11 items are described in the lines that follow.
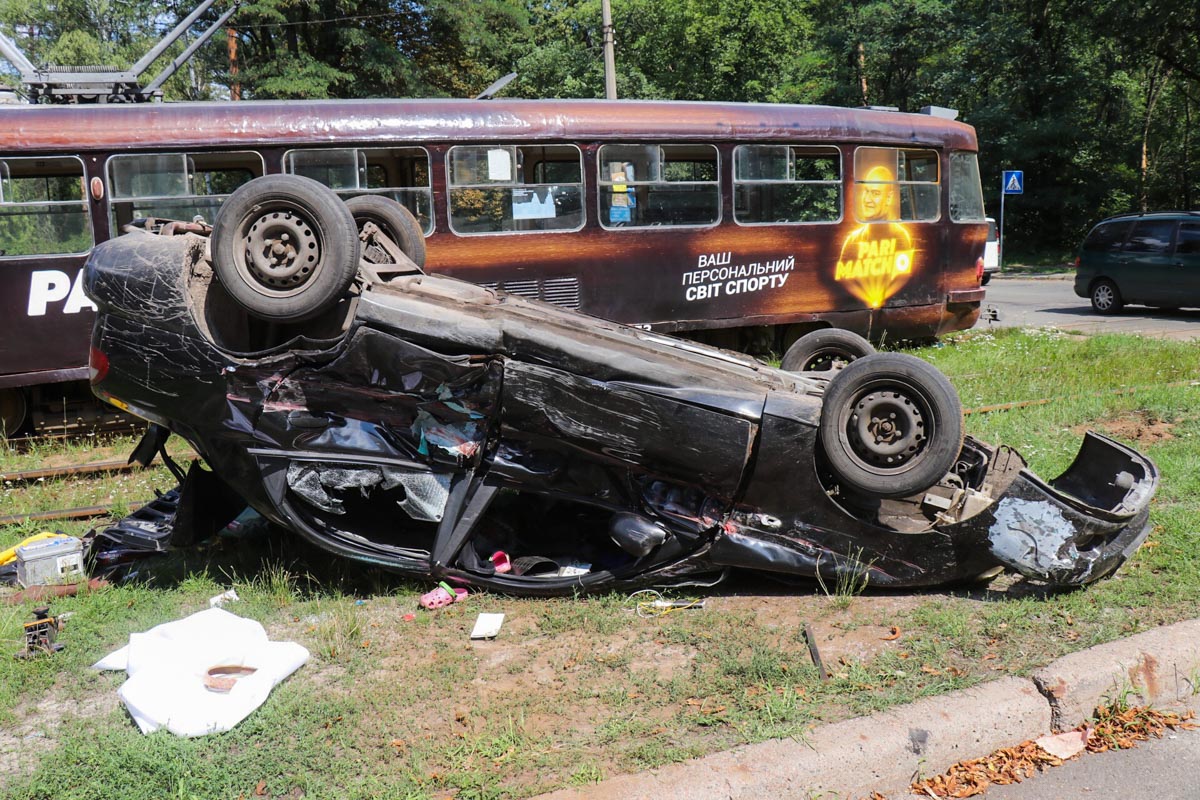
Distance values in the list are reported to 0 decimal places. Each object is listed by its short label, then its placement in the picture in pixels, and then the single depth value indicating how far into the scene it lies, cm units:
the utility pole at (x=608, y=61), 1989
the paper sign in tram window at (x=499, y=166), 949
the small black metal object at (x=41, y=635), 414
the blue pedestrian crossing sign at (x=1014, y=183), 2330
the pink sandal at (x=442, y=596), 453
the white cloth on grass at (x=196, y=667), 351
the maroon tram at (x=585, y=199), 847
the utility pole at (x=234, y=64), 2467
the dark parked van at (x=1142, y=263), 1548
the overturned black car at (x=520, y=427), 417
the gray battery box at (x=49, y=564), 500
